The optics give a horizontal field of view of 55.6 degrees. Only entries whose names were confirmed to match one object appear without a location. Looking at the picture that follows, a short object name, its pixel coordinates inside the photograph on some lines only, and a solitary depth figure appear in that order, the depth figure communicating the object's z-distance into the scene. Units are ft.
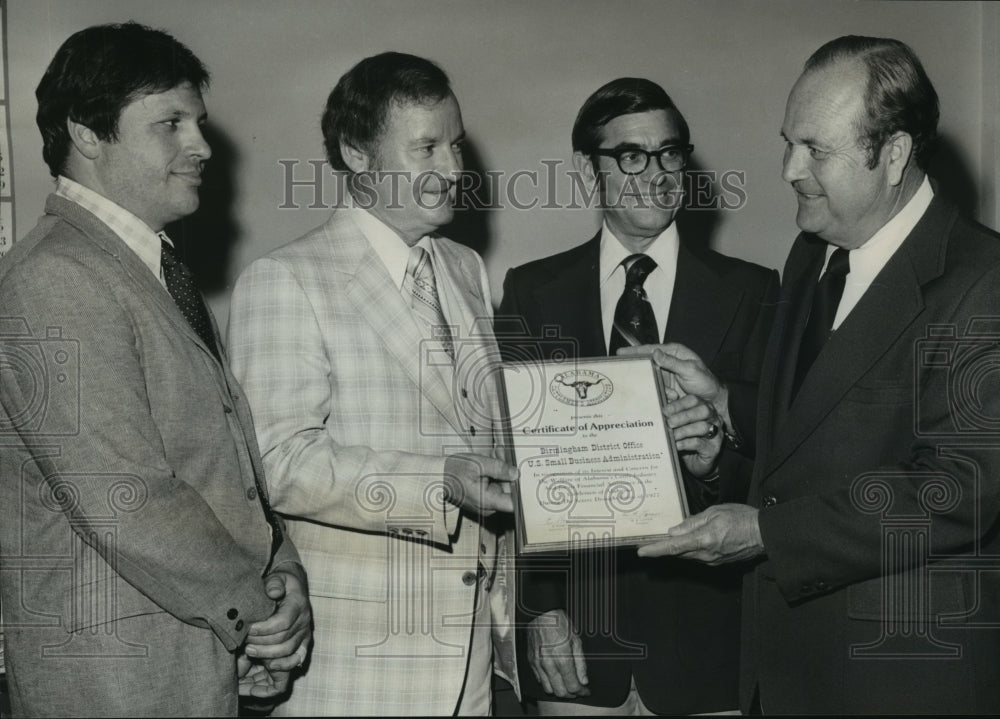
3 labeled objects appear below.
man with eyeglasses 7.72
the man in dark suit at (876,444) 6.58
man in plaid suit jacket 6.89
